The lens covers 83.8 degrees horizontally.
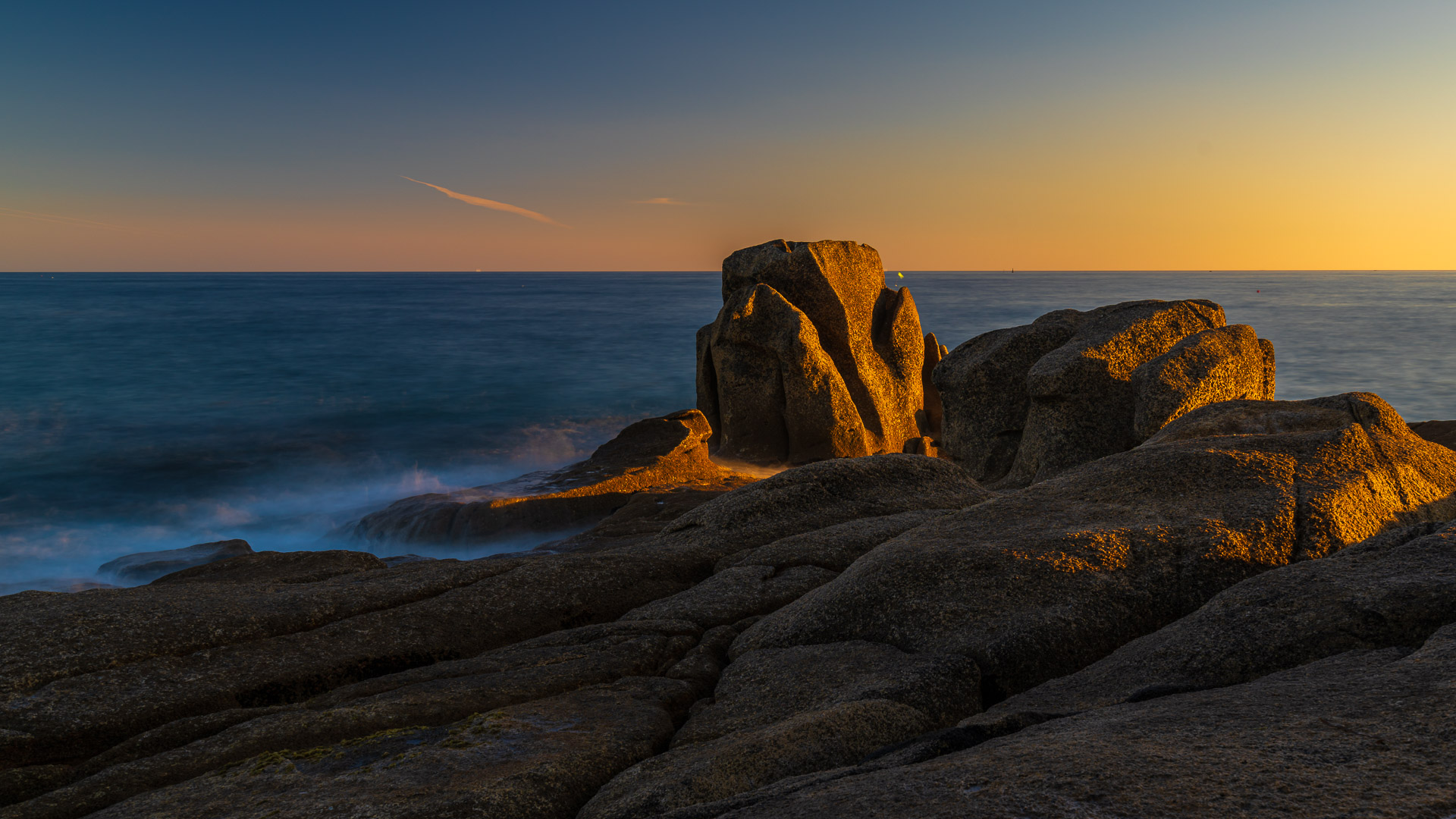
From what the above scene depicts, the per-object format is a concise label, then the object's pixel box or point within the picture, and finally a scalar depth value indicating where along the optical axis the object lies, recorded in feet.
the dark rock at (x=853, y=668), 9.30
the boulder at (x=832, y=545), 23.35
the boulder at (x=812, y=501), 26.84
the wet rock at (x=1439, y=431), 41.22
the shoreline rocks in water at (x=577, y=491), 53.36
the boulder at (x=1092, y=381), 34.81
